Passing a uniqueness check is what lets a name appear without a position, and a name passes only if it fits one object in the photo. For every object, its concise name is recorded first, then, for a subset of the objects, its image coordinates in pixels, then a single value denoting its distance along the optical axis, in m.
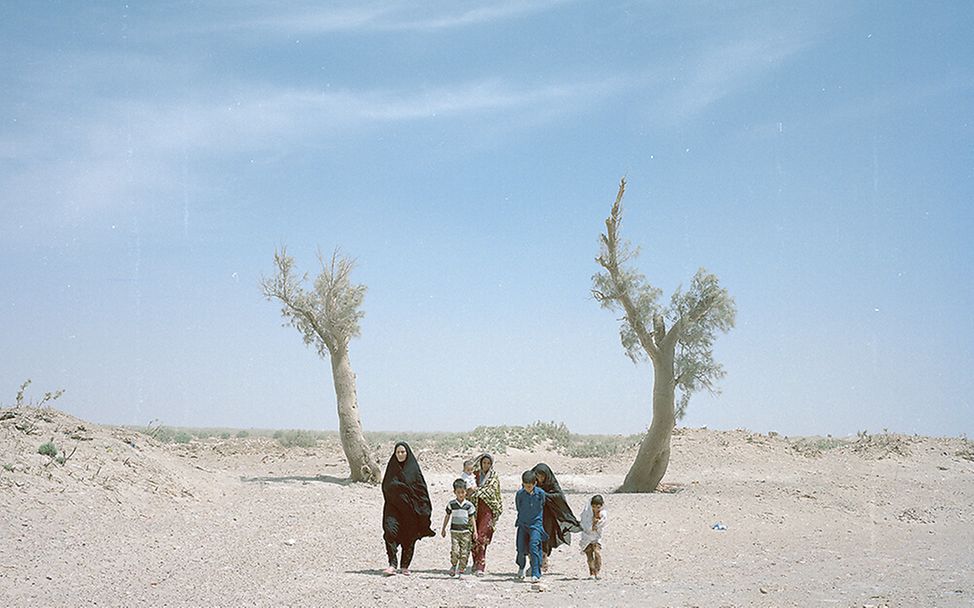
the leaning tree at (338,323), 23.62
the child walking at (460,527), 11.95
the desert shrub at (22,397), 19.03
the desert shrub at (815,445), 33.40
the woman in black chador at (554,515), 12.39
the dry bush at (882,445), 33.31
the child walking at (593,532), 11.91
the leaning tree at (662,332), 22.17
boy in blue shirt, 11.88
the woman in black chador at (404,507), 12.18
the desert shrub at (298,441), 37.49
